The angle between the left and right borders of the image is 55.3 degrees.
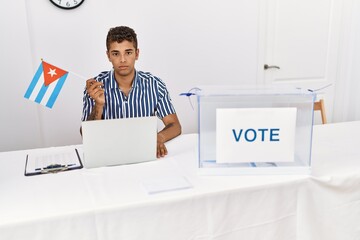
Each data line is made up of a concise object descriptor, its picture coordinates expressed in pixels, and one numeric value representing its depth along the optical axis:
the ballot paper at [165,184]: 1.12
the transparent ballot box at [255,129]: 1.20
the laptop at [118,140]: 1.25
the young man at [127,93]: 1.67
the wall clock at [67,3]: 2.52
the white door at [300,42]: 3.22
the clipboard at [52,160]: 1.29
